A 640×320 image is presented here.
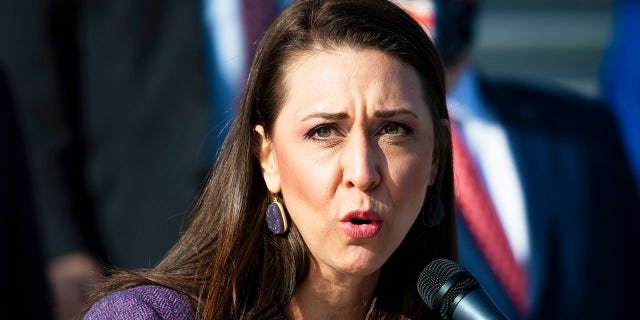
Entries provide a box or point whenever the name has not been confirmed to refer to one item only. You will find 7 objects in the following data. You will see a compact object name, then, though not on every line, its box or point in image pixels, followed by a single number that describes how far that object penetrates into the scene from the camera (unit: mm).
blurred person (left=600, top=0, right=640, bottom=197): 10266
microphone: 4672
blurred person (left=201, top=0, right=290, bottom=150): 8859
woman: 5332
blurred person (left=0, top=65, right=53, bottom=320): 6691
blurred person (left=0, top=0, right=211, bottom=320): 8891
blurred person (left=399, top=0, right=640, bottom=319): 8945
